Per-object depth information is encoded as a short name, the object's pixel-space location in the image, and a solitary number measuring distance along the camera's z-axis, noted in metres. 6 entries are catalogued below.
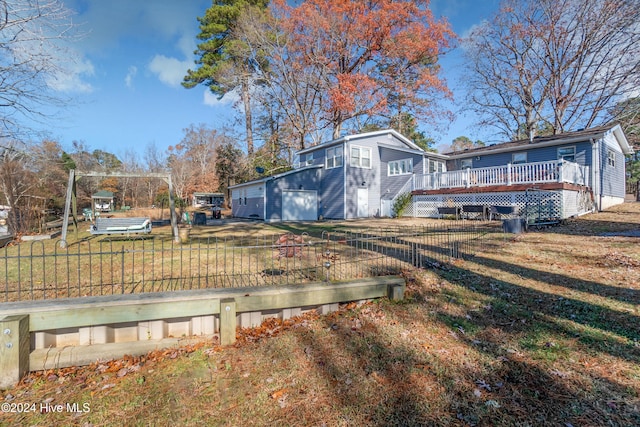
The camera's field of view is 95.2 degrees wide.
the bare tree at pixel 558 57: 20.30
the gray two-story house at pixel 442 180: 13.85
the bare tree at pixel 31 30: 7.85
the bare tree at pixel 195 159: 39.38
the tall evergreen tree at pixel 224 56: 24.70
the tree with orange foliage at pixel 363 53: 22.97
